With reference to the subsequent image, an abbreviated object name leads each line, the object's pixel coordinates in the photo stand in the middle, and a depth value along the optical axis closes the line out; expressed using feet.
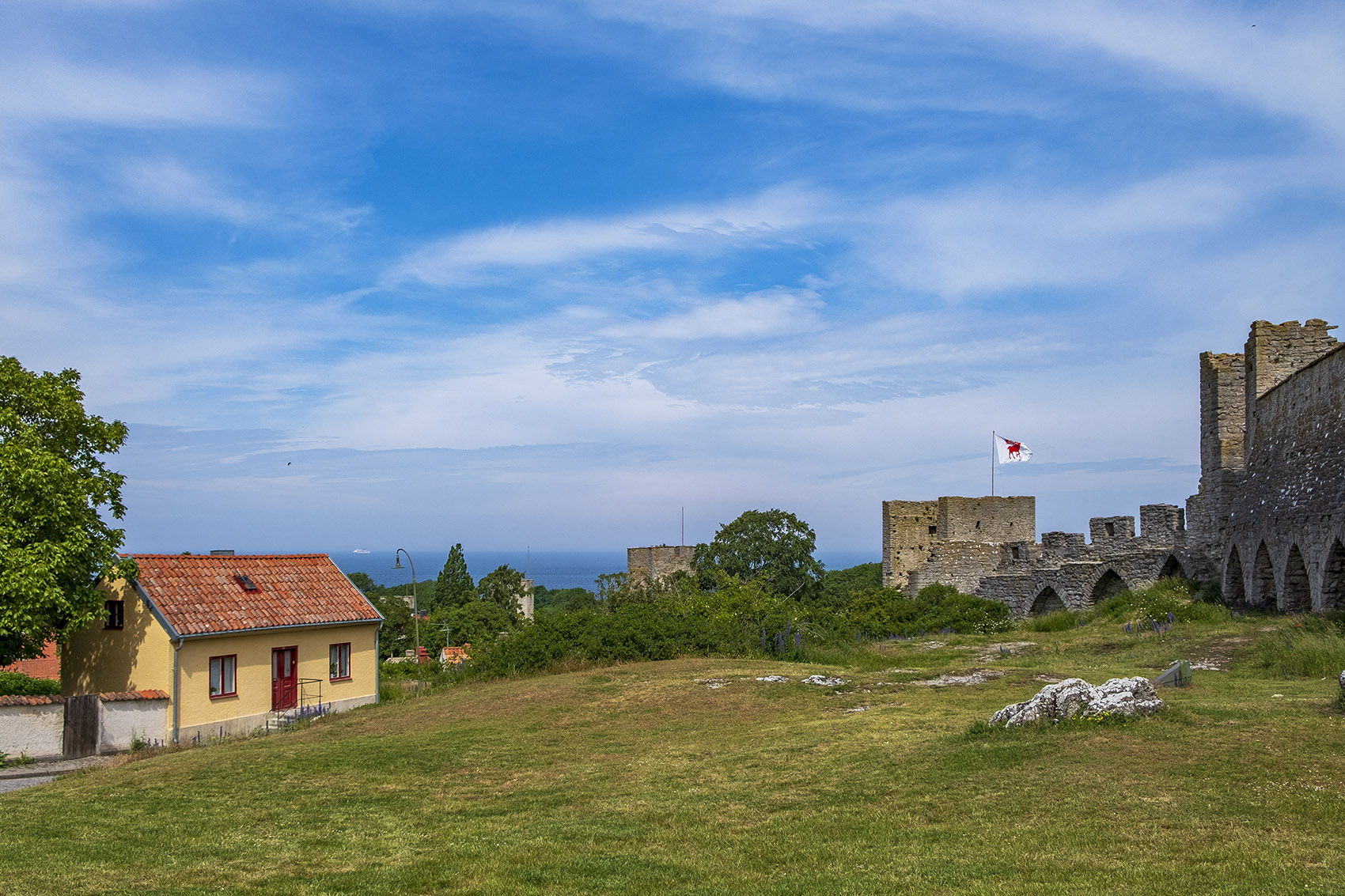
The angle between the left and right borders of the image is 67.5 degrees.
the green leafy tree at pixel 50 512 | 69.77
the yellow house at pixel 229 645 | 82.99
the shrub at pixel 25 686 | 92.99
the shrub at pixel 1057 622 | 102.74
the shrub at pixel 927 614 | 115.85
